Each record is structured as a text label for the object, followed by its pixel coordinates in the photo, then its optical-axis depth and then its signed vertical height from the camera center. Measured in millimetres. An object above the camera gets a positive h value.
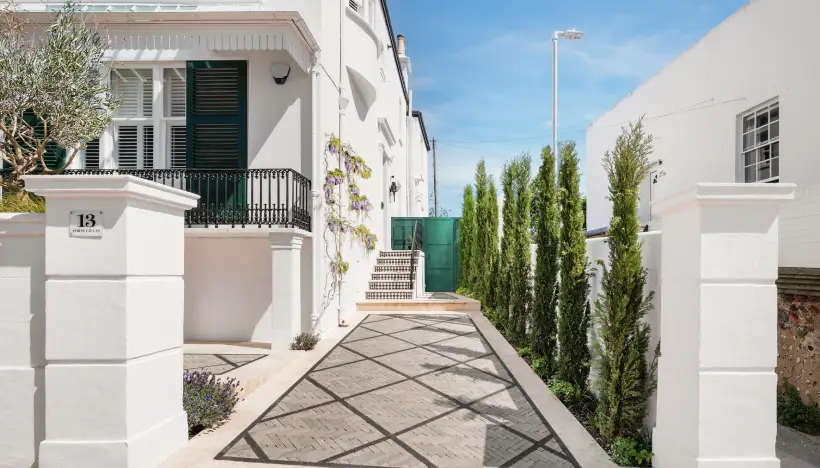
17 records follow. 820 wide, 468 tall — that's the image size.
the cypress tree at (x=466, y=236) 14261 -134
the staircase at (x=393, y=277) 12391 -1324
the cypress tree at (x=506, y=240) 9195 -170
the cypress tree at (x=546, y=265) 6207 -463
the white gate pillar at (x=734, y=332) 2748 -610
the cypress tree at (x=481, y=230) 11798 +56
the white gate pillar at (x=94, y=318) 2990 -594
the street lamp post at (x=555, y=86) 12633 +4227
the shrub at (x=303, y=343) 7117 -1786
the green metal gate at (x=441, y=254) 16125 -809
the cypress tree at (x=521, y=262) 8023 -570
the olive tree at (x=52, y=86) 4879 +1624
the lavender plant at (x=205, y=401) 3879 -1543
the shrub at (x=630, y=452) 3361 -1683
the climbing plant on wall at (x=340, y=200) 8414 +645
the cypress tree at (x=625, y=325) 3650 -768
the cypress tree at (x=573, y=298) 4977 -737
